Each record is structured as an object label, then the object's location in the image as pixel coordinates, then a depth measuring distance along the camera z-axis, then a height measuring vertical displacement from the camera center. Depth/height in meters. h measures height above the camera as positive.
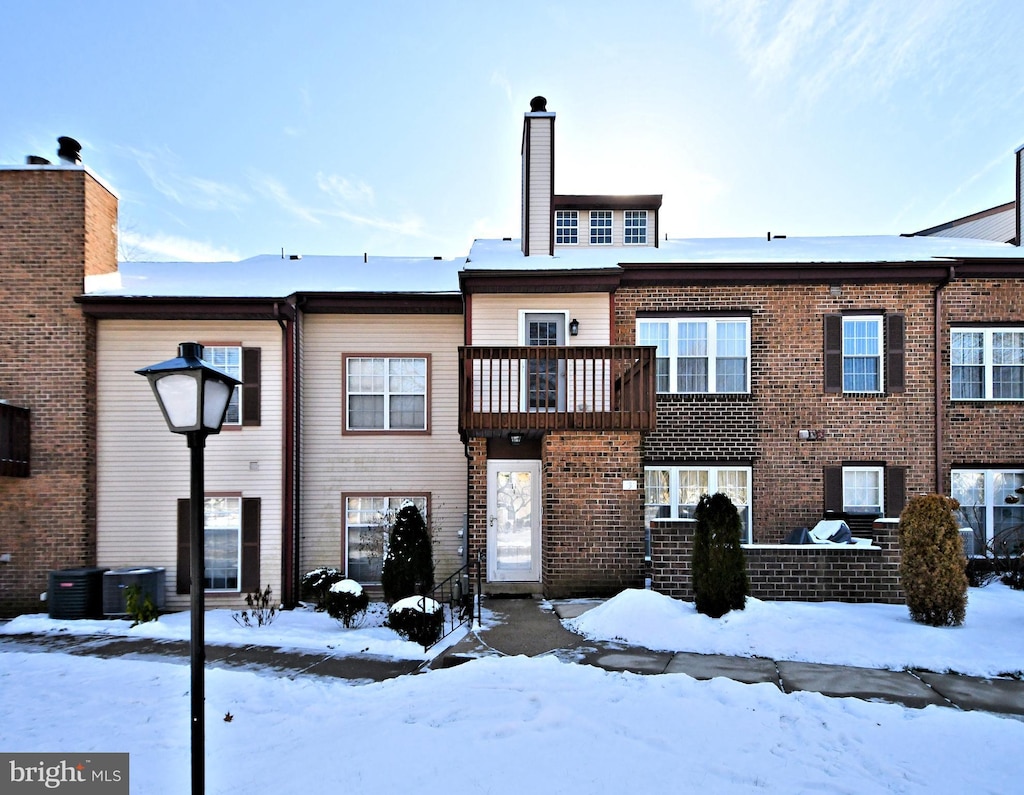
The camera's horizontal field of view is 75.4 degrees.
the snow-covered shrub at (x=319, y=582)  11.78 -3.19
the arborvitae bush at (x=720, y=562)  9.24 -2.21
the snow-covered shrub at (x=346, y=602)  10.10 -3.03
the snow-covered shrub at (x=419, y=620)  8.91 -2.94
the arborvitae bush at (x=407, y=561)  10.55 -2.52
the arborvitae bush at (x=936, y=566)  8.82 -2.15
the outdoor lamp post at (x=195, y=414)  4.18 -0.06
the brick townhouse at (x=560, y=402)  11.88 +0.06
